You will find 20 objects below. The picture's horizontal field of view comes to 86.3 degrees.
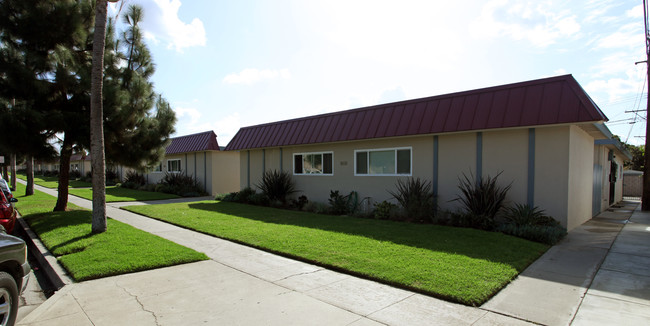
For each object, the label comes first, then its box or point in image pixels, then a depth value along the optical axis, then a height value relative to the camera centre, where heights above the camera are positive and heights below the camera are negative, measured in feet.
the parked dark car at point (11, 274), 11.34 -4.10
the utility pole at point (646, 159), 47.47 -0.04
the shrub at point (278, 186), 48.14 -3.96
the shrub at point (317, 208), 40.86 -6.00
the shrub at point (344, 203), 39.81 -5.28
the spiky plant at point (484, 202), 28.48 -3.64
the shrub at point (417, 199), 32.48 -3.98
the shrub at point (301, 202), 45.88 -5.82
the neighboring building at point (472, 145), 26.99 +1.36
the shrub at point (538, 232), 24.06 -5.31
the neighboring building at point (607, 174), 39.18 -2.20
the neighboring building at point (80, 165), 137.80 -3.18
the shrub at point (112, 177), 102.59 -5.80
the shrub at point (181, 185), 67.11 -5.61
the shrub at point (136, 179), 85.15 -5.28
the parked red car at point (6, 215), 24.40 -4.09
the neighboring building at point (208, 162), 67.36 -0.82
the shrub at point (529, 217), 26.66 -4.58
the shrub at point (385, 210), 34.88 -5.30
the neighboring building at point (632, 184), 80.33 -5.87
